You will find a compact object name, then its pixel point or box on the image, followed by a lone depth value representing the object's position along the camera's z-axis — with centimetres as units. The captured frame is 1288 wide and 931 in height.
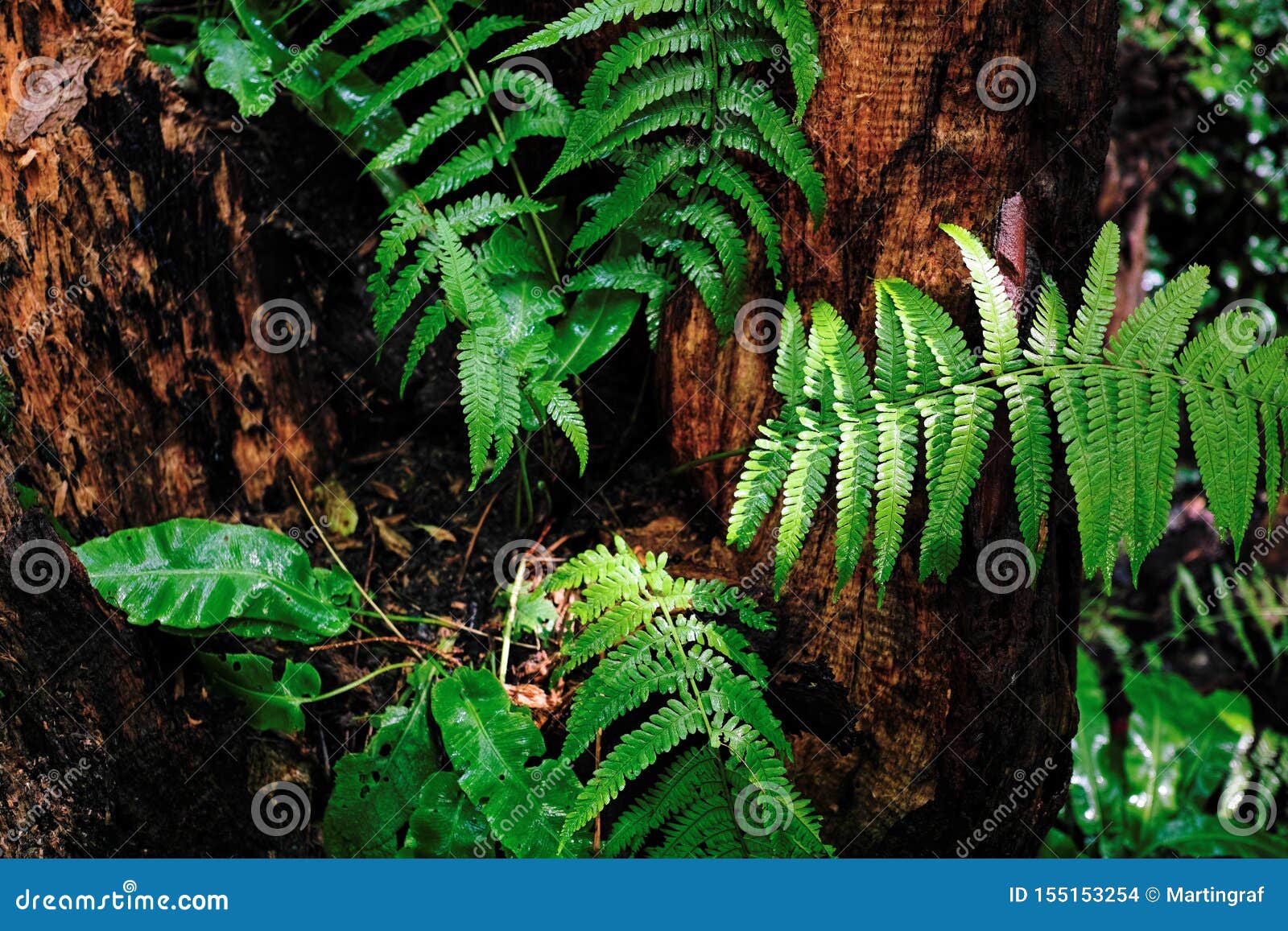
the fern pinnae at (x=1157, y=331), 204
